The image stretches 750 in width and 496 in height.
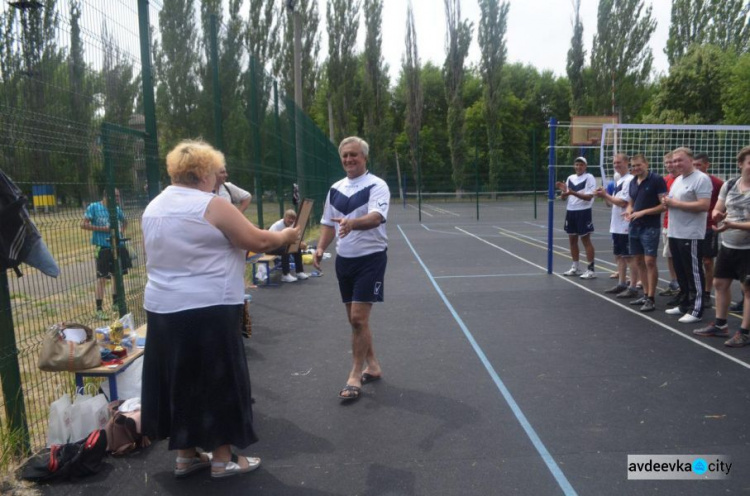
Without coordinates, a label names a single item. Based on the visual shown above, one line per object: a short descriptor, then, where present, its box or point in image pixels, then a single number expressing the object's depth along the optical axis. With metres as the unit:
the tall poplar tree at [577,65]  38.75
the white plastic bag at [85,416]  3.45
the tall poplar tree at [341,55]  40.00
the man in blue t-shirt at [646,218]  6.83
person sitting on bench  9.06
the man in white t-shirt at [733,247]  5.27
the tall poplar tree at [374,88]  41.97
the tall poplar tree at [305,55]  33.25
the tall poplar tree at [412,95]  43.09
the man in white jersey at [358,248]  4.30
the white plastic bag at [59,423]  3.41
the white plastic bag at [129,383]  3.94
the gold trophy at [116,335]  3.99
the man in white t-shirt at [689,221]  6.00
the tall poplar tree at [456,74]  40.53
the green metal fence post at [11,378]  3.25
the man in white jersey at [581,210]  8.80
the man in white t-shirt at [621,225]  7.68
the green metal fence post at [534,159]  26.08
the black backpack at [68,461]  3.18
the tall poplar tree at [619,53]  37.78
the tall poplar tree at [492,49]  40.94
